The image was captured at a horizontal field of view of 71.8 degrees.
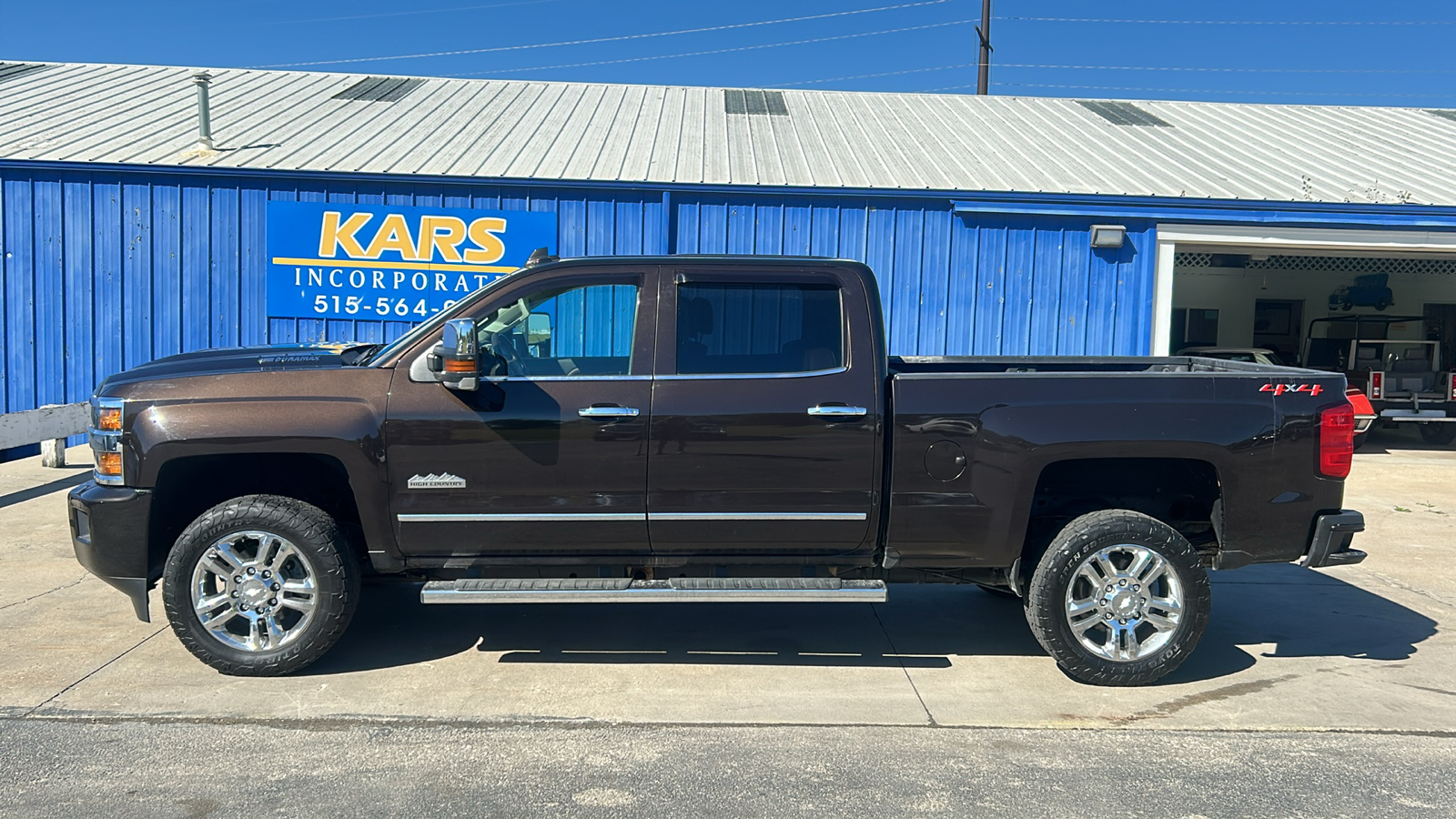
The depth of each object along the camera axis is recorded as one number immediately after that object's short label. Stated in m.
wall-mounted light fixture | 11.56
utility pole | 28.69
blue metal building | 11.06
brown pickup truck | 4.46
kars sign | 11.09
